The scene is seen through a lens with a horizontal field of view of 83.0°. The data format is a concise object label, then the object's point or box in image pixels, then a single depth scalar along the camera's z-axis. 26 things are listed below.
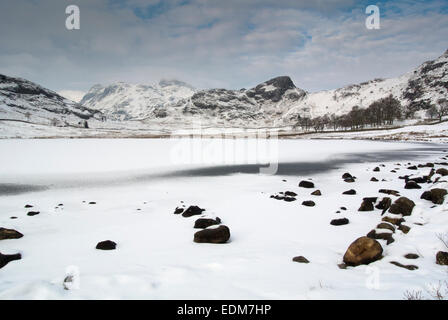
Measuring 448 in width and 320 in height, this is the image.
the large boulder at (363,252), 6.07
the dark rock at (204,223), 9.61
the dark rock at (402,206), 9.15
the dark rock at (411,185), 13.29
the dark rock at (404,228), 7.70
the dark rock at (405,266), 5.65
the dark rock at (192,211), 11.13
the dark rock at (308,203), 12.07
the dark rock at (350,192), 13.88
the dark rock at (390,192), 12.34
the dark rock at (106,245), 7.68
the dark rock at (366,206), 10.74
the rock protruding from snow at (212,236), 8.18
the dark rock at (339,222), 9.44
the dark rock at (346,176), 18.67
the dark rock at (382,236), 7.11
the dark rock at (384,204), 10.63
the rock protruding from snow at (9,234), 8.53
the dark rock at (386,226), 7.68
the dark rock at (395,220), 8.55
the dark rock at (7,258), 6.42
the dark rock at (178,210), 11.73
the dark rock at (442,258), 5.68
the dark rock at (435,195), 9.55
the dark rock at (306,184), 16.18
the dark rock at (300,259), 6.41
